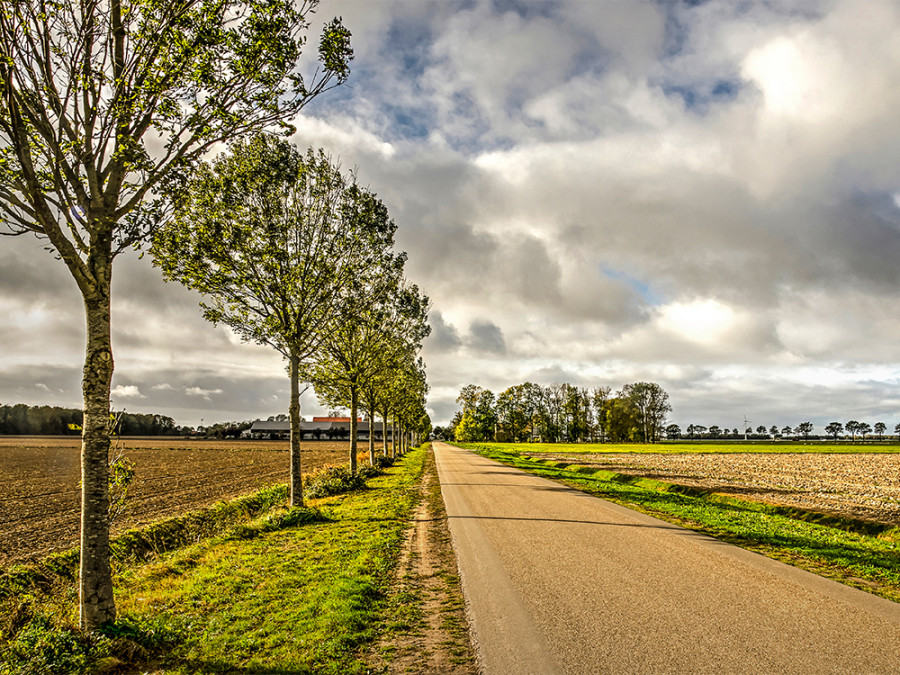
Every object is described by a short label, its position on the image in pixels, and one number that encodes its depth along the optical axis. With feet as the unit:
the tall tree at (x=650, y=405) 462.60
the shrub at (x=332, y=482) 76.98
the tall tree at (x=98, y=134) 21.75
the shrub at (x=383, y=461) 127.85
